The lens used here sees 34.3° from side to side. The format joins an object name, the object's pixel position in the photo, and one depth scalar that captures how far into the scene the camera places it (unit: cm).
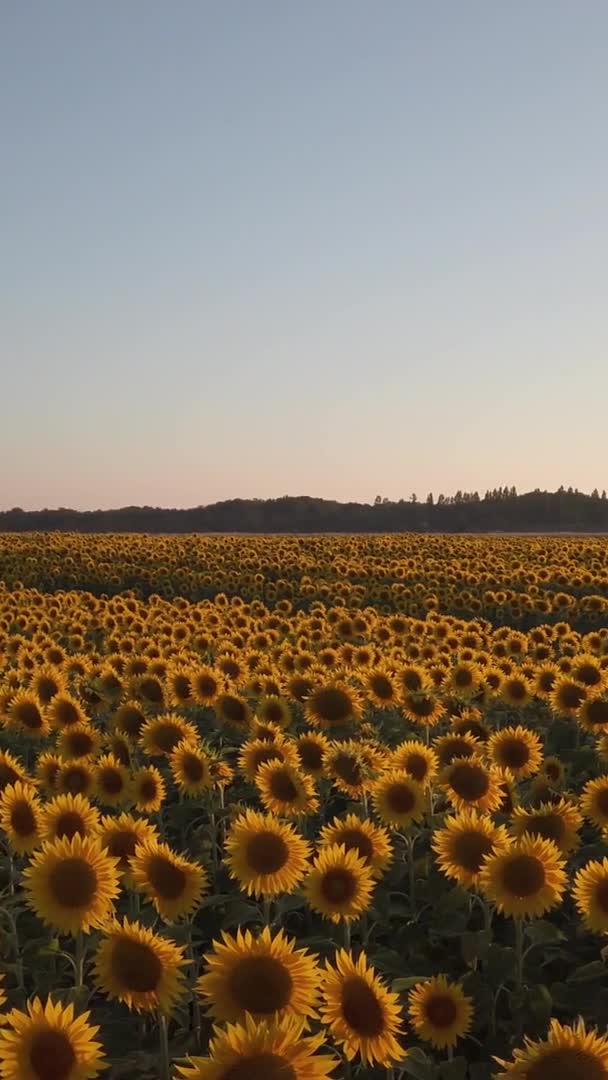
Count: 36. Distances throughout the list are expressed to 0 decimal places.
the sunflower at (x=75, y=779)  654
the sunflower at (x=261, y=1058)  271
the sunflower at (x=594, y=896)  500
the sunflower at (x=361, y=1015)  355
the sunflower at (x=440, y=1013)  469
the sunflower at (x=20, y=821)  554
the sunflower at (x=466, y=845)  540
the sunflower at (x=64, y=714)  820
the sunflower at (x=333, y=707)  866
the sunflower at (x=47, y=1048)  312
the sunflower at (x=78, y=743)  751
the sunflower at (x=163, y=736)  742
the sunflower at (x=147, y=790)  652
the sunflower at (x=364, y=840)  516
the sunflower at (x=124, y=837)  504
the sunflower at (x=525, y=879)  500
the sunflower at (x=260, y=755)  686
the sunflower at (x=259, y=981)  342
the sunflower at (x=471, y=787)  650
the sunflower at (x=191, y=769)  686
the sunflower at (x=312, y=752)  720
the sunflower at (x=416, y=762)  680
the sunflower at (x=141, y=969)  388
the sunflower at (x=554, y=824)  572
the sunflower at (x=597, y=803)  641
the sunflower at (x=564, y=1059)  301
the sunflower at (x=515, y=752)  759
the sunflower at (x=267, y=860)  495
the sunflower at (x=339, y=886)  469
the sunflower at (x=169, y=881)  468
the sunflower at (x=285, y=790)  626
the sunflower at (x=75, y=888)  443
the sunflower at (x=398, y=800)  630
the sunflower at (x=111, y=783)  648
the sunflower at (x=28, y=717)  828
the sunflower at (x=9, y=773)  598
